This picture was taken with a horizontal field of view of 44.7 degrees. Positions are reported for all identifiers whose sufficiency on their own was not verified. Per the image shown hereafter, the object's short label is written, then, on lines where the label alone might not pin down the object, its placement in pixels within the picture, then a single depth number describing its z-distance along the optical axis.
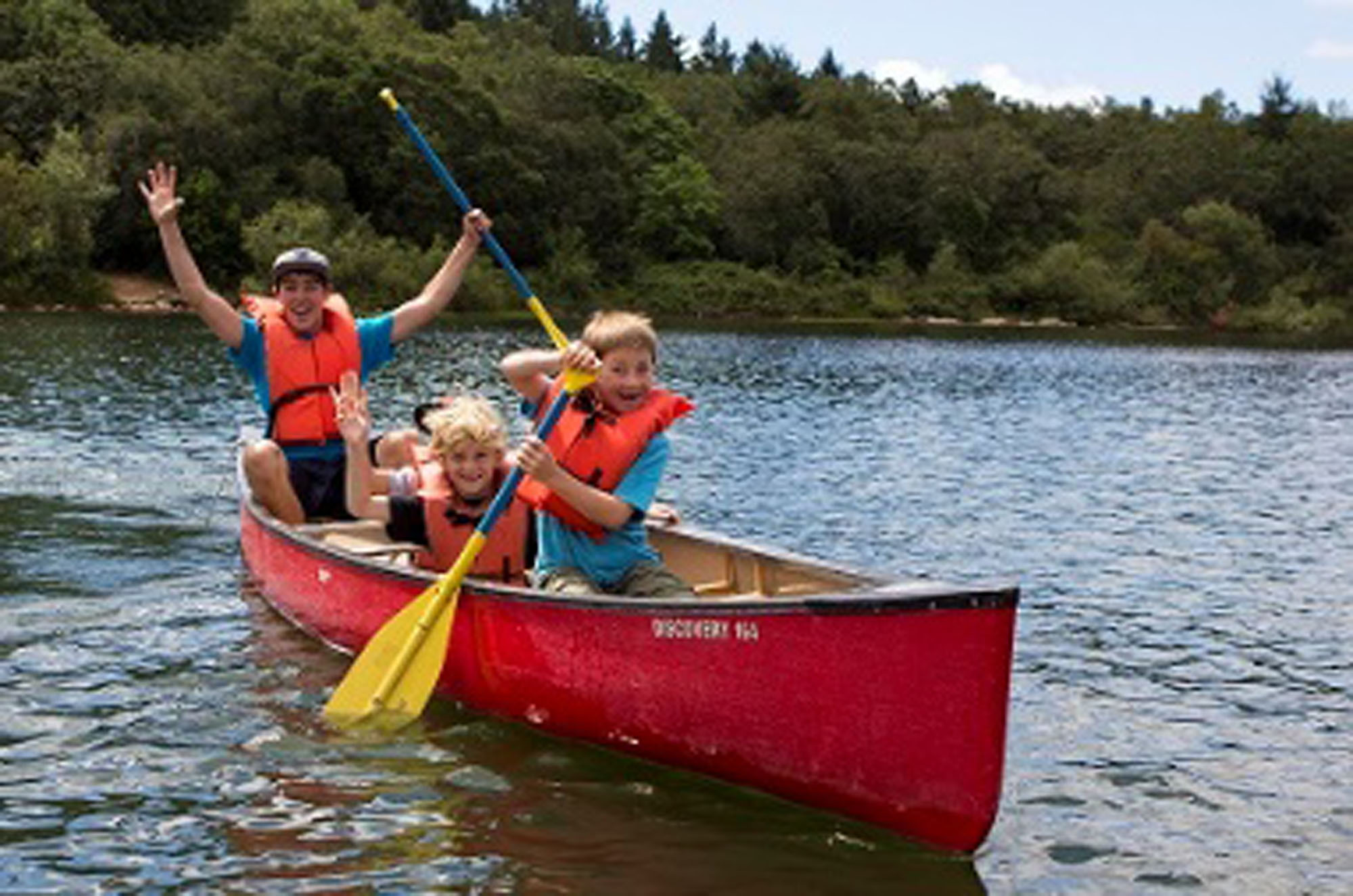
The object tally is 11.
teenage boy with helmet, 10.01
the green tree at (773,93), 112.31
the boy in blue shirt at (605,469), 7.22
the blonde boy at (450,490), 8.13
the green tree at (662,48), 148.88
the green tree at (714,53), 157.12
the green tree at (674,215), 83.56
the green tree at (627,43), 152.12
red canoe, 5.91
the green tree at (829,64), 143.62
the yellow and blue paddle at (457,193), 10.65
